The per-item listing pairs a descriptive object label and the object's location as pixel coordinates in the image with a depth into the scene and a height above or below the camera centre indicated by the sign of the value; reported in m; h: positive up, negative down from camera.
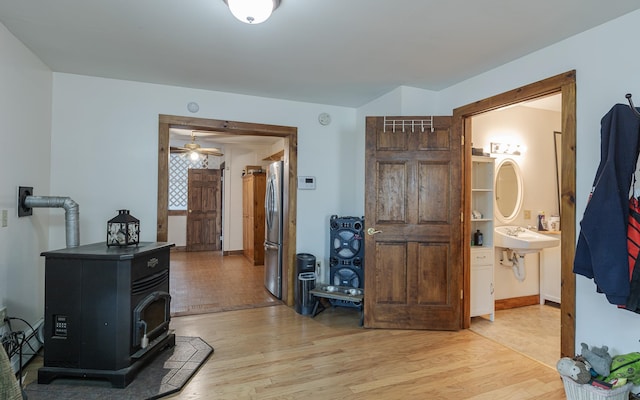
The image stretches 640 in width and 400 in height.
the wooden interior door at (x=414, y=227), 3.14 -0.22
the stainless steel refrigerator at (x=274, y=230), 4.09 -0.36
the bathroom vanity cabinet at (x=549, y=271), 4.06 -0.83
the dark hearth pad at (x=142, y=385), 1.98 -1.19
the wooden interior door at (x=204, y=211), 7.87 -0.20
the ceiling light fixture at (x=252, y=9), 1.83 +1.12
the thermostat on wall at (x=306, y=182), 3.92 +0.26
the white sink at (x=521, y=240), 3.55 -0.39
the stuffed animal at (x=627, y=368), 1.79 -0.92
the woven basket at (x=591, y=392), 1.77 -1.05
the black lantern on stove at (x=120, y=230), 2.40 -0.21
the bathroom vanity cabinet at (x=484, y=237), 3.47 -0.36
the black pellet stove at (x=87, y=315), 2.10 -0.74
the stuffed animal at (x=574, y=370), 1.84 -0.96
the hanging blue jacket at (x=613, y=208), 1.80 -0.01
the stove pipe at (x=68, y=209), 2.52 -0.06
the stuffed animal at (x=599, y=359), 1.88 -0.92
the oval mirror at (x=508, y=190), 4.10 +0.20
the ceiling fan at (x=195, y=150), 5.96 +1.12
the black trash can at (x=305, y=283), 3.51 -0.88
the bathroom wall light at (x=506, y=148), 3.96 +0.71
